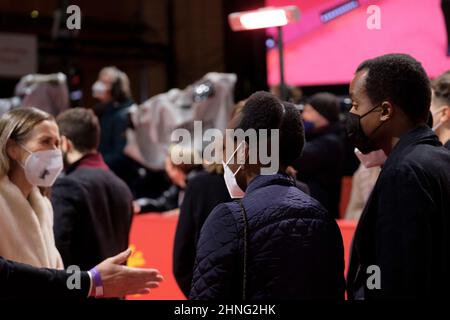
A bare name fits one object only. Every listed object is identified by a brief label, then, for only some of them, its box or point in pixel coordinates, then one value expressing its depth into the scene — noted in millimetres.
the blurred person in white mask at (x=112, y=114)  5727
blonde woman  2738
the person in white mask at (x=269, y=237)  1963
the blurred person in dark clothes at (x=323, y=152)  4066
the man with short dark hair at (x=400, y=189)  1996
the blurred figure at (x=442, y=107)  3020
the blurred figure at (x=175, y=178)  4384
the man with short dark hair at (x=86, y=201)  3264
